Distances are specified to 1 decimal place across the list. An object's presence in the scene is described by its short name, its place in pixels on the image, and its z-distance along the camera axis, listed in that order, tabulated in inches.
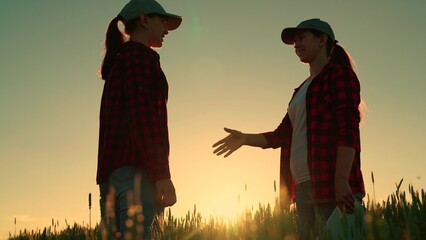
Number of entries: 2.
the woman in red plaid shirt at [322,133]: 154.9
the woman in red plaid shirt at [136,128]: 133.5
